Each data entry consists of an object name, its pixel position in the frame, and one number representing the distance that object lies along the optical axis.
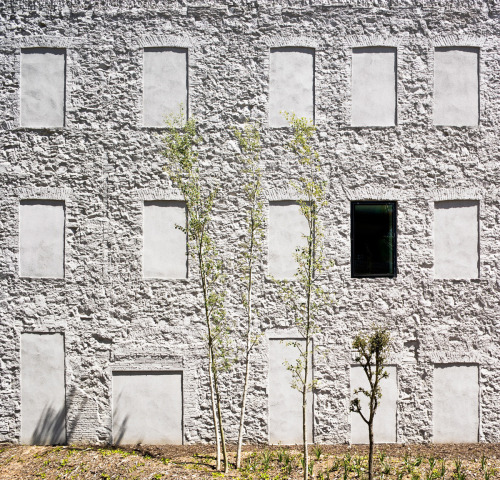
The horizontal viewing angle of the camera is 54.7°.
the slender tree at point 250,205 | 9.44
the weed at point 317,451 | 8.85
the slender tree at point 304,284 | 9.45
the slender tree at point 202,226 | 8.42
